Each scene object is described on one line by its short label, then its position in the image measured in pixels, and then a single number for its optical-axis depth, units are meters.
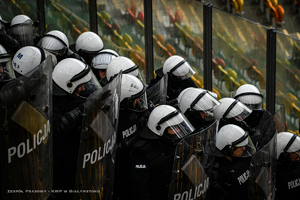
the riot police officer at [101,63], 10.30
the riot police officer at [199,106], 9.81
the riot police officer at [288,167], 8.98
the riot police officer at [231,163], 8.01
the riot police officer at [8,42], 10.21
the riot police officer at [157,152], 7.11
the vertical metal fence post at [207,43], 13.74
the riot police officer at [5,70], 7.06
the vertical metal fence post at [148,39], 14.28
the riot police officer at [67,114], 6.76
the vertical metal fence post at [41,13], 13.86
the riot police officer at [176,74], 11.59
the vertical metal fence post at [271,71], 13.53
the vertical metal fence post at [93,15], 14.44
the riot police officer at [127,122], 8.03
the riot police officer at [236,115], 10.01
